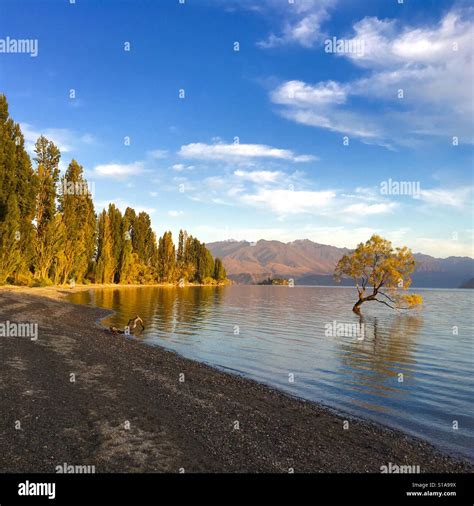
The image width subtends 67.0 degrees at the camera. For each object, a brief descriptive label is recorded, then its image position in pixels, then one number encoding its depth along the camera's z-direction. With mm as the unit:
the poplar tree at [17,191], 58000
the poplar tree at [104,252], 114438
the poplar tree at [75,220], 85312
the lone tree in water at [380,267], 54062
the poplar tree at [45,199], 75562
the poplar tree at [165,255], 162125
